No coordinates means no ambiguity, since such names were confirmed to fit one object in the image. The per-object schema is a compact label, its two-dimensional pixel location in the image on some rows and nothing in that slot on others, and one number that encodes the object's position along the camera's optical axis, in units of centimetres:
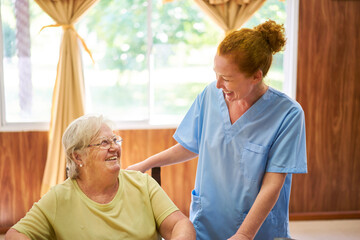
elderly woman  166
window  340
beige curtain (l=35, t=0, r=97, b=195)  326
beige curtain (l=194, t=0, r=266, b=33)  341
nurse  156
